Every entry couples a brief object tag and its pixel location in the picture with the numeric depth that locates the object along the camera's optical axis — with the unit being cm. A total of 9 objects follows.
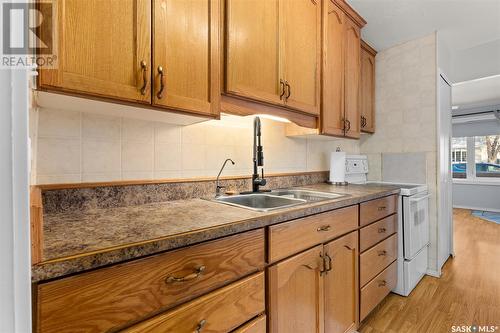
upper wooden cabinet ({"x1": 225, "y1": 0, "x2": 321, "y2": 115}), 121
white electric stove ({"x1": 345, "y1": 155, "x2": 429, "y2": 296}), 198
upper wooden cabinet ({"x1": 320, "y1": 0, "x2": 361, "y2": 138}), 176
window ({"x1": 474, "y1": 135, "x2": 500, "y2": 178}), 543
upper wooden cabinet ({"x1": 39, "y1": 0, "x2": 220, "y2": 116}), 76
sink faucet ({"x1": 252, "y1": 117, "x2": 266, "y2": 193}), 154
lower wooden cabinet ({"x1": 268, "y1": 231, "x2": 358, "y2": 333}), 99
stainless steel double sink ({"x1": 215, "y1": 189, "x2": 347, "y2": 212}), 145
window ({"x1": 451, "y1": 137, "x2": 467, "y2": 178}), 583
